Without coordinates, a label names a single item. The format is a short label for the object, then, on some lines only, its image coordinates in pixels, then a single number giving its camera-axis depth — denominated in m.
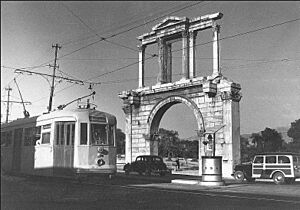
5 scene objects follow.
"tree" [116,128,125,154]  48.70
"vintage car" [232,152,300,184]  18.42
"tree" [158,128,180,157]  52.92
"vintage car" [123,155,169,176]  24.44
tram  13.93
